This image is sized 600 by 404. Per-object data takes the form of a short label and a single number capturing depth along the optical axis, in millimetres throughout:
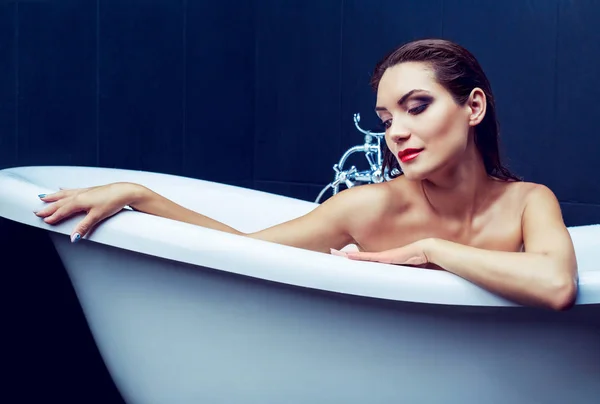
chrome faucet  2213
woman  1078
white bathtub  1113
